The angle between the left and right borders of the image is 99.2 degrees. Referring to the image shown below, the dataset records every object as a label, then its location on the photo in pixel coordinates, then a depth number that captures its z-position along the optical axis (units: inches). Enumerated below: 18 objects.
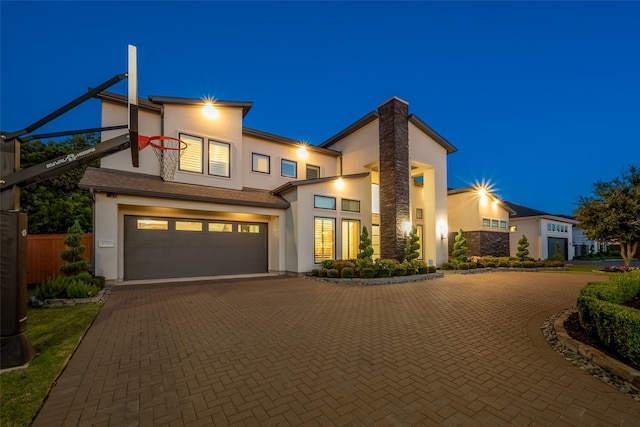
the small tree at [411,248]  581.9
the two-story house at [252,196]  434.0
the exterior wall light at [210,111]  516.1
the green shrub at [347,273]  461.1
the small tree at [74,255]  337.4
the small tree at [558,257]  794.2
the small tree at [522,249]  791.7
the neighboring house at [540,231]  1018.7
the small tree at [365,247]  546.6
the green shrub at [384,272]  472.7
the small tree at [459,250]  679.7
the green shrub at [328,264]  506.9
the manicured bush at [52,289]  290.5
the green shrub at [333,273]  468.8
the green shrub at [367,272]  460.4
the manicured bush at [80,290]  297.3
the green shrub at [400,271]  490.6
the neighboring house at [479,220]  825.5
